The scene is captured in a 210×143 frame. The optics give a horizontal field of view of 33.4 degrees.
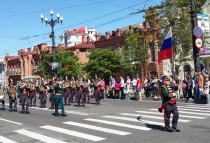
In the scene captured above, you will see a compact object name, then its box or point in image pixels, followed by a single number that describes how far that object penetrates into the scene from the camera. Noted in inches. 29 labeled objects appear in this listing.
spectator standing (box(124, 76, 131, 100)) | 1009.5
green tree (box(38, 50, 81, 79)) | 2049.7
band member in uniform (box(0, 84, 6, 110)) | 867.0
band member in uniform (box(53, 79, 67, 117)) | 642.8
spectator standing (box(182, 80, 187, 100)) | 855.3
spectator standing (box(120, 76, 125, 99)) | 1059.5
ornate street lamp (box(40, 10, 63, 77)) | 1327.5
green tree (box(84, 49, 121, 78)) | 1750.7
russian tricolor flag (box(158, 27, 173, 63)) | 725.3
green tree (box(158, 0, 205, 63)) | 1043.9
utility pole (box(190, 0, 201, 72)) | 804.0
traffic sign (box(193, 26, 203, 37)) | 790.7
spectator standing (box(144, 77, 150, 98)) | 1009.5
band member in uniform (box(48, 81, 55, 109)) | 785.2
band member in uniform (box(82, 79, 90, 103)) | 835.4
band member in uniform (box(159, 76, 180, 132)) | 425.6
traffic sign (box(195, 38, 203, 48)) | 808.3
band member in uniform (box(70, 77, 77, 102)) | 894.3
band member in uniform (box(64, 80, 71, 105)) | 881.3
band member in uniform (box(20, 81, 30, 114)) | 752.3
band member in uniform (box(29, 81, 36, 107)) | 825.8
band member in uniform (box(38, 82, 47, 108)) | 874.8
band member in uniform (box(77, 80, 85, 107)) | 831.8
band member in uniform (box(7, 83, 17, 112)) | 814.5
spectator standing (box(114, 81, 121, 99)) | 1064.8
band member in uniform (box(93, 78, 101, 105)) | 882.1
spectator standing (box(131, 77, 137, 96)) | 1025.5
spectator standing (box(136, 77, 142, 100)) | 983.6
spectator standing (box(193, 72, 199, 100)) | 800.9
